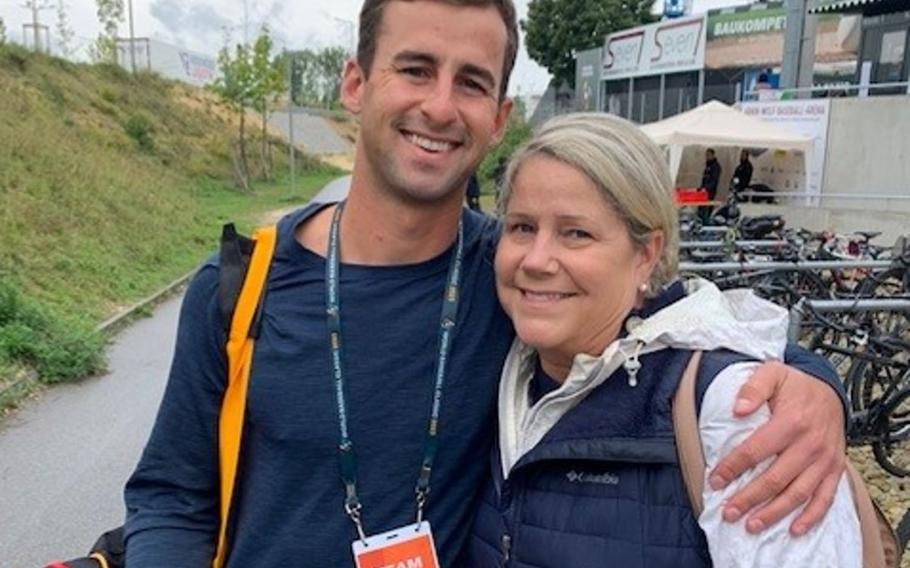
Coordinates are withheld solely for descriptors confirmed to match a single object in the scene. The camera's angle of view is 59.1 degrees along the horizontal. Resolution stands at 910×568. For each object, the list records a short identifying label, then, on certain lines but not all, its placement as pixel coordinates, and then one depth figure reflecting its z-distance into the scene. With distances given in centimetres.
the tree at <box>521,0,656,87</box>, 4184
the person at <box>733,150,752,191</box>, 1723
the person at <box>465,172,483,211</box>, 480
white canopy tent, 1440
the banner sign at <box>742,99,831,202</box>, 1619
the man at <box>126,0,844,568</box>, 151
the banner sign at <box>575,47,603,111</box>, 3697
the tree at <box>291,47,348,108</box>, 6681
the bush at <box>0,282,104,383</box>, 713
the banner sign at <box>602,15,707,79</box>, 3031
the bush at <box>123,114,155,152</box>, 2903
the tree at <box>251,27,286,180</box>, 3378
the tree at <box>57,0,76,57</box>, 3422
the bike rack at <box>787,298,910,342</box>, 414
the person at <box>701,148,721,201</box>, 1700
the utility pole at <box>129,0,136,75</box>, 3957
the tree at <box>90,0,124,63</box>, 3725
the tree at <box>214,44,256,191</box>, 3341
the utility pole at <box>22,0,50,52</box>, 2980
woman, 124
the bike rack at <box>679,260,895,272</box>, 535
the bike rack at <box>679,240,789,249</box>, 736
